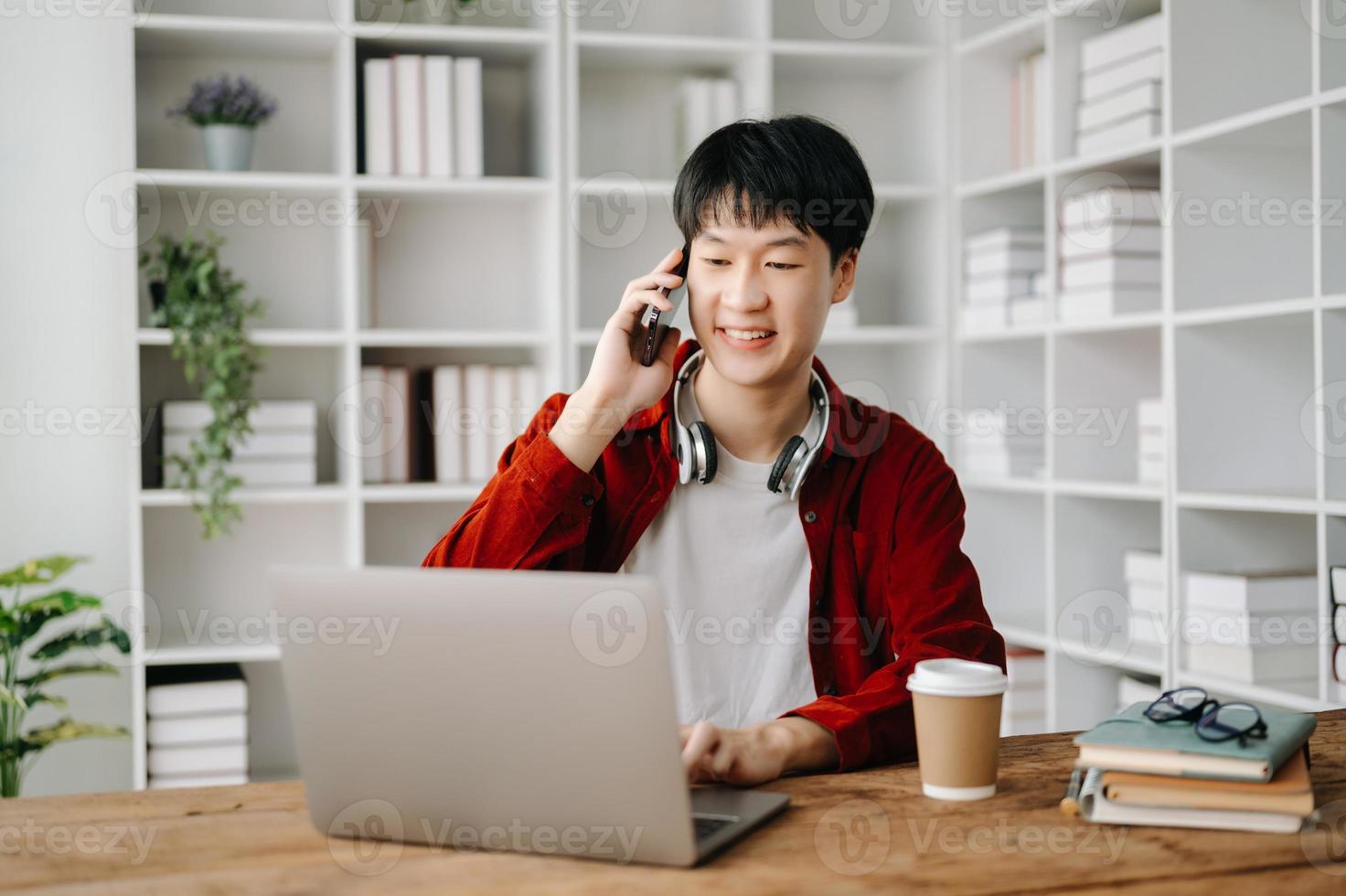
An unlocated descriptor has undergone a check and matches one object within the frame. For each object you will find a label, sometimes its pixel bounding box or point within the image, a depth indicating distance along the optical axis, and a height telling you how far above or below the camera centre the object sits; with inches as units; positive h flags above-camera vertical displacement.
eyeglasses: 44.2 -10.8
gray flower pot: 126.0 +26.8
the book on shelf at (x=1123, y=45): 114.5 +33.7
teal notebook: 42.6 -11.3
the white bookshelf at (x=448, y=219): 128.2 +21.8
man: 65.6 -3.1
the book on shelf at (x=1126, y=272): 120.0 +13.1
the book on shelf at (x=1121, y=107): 115.8 +28.3
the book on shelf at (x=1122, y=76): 115.2 +31.0
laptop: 37.9 -8.7
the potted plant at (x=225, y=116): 125.9 +29.7
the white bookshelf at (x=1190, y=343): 103.1 +6.5
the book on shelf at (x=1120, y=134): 116.3 +25.7
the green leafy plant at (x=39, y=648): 113.9 -19.6
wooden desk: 37.7 -13.5
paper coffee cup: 45.6 -11.1
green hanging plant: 122.7 +6.9
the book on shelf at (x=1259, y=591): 104.7 -14.6
